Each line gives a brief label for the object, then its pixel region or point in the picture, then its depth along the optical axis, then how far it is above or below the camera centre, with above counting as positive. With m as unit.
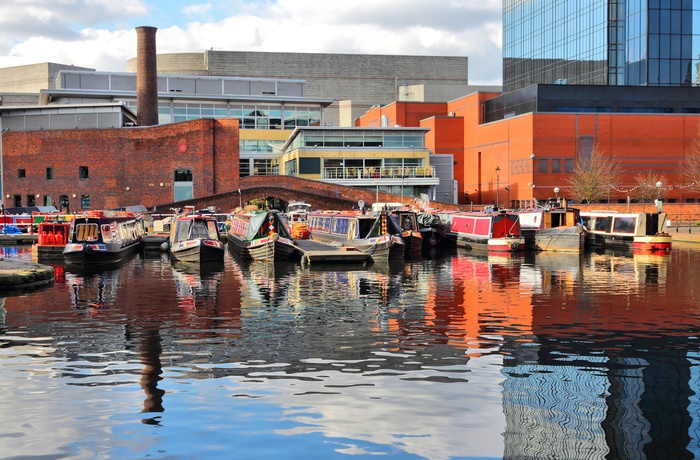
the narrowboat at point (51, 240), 36.97 -1.89
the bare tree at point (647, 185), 65.81 +1.24
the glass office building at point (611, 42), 75.25 +15.89
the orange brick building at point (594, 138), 69.00 +5.40
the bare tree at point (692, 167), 64.44 +2.75
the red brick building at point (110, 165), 64.75 +2.86
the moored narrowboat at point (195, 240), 34.02 -1.73
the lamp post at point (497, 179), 70.62 +1.87
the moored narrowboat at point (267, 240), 34.50 -1.74
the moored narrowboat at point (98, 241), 32.75 -1.77
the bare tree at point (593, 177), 65.25 +1.90
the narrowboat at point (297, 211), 55.62 -0.78
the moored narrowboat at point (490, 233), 40.09 -1.70
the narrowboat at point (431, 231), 44.62 -1.71
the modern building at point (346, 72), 103.38 +16.74
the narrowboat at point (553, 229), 40.50 -1.50
